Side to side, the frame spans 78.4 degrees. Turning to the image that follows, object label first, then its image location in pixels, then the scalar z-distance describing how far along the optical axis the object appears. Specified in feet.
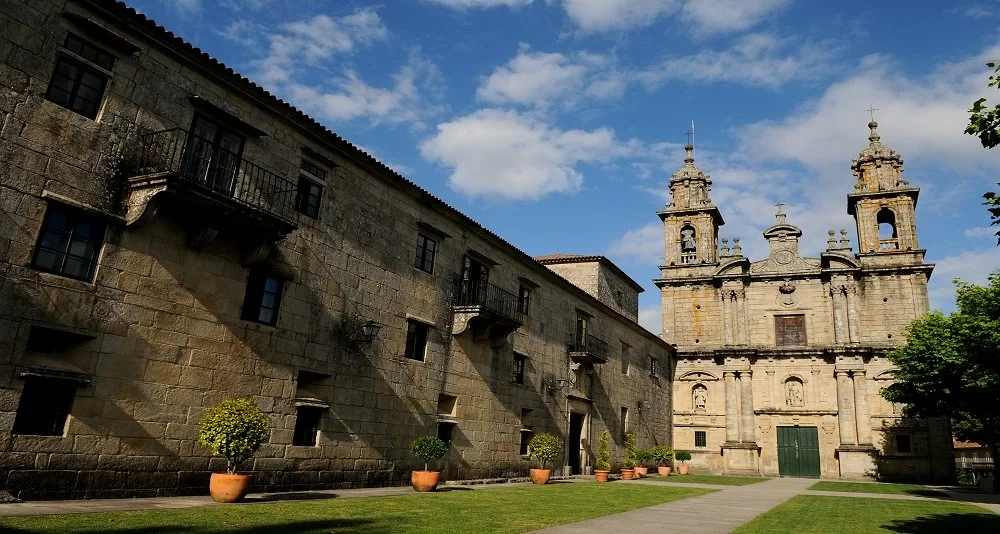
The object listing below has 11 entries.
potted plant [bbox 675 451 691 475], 112.98
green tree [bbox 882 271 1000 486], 75.72
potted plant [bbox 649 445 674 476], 104.01
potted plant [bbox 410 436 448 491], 50.24
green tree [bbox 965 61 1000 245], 27.53
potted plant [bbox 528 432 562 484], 68.59
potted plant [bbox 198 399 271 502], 34.86
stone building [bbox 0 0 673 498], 31.37
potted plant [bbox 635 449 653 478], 97.40
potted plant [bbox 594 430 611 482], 79.41
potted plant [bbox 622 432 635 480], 91.70
